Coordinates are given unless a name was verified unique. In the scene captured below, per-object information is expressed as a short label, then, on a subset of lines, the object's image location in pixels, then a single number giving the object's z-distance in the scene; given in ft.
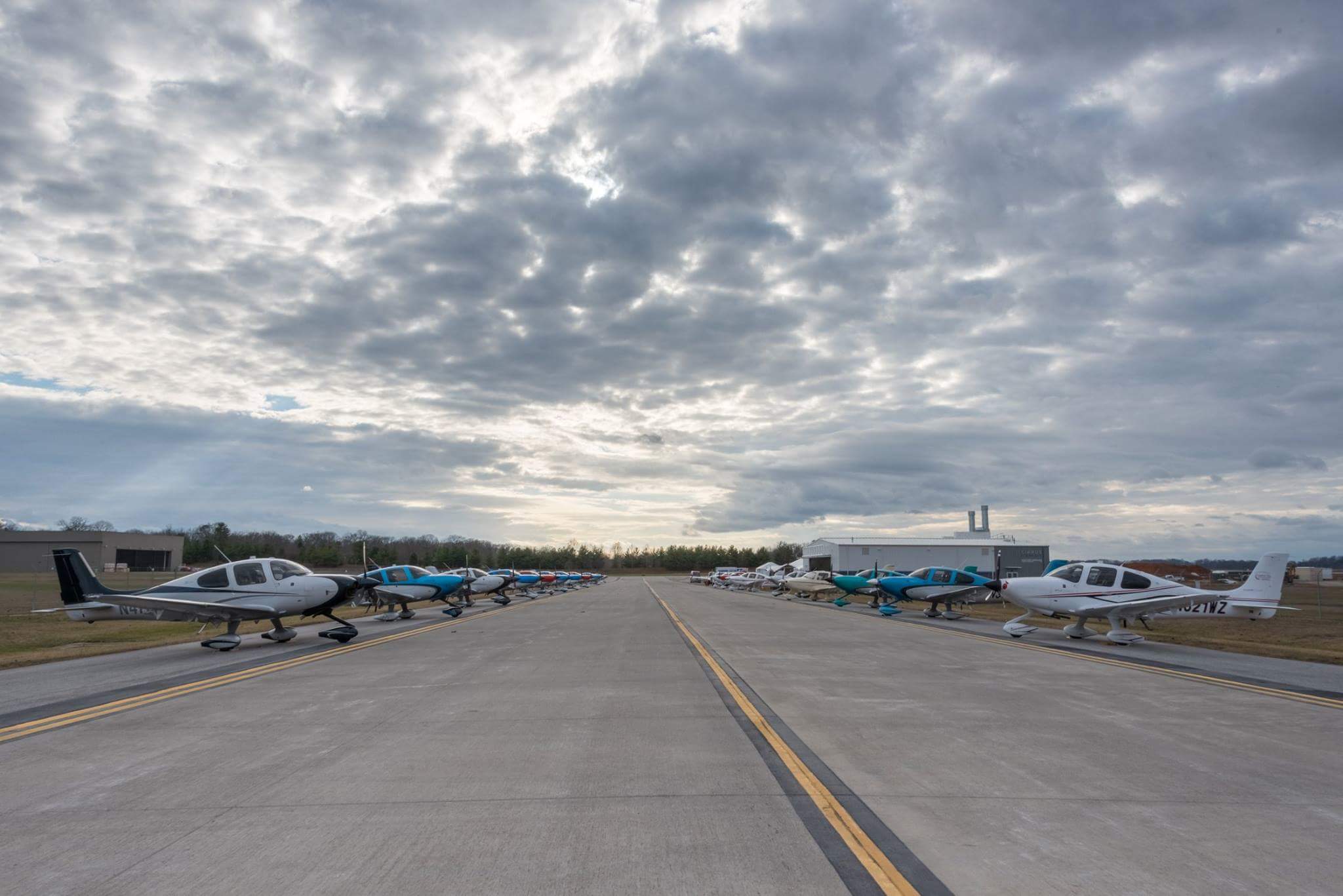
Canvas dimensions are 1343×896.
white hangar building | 305.94
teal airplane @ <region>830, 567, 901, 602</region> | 140.67
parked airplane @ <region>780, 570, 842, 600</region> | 180.96
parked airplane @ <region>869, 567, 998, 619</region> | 111.34
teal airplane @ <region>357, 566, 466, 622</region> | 106.01
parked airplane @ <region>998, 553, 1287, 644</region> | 65.92
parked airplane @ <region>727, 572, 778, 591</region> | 275.02
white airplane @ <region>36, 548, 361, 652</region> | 57.62
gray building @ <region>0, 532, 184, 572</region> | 340.39
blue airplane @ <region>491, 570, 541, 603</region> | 191.12
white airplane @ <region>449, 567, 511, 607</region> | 153.28
